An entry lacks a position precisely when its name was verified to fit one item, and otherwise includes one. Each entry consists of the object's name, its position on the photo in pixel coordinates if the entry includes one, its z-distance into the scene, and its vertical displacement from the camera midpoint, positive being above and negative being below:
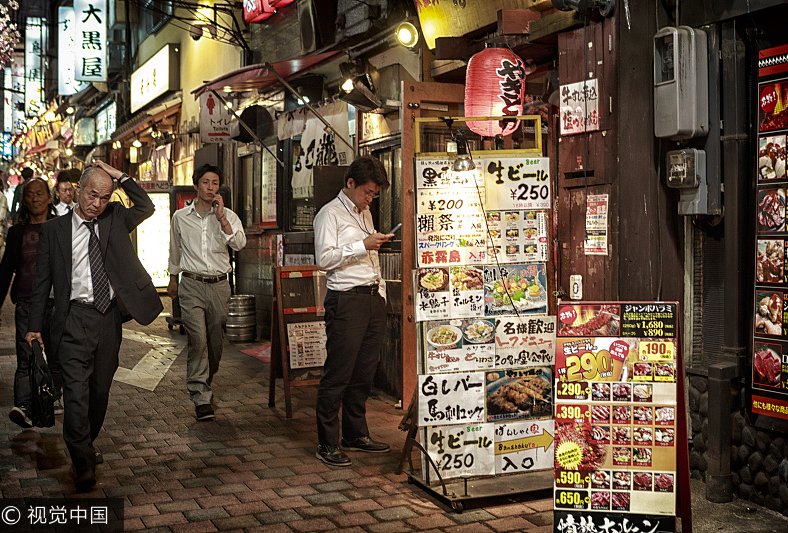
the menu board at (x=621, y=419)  5.59 -1.01
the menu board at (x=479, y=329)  6.79 -0.54
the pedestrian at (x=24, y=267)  9.05 -0.04
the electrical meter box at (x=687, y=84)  6.84 +1.29
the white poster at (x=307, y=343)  9.99 -0.93
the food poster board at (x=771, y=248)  6.37 +0.04
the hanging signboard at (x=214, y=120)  17.11 +2.63
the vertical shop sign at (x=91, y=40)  29.02 +7.06
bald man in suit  7.11 -0.27
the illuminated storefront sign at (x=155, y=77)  22.59 +4.90
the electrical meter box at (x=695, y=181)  6.88 +0.56
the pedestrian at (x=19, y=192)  9.62 +0.76
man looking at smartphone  7.74 -0.26
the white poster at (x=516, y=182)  6.93 +0.57
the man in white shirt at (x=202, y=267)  9.59 -0.07
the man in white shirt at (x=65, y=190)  12.17 +0.96
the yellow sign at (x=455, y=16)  9.66 +2.67
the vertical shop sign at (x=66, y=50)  29.67 +7.10
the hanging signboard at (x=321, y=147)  12.86 +1.65
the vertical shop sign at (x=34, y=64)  48.53 +10.84
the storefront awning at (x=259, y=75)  12.68 +2.75
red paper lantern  8.56 +1.61
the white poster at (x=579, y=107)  8.01 +1.33
